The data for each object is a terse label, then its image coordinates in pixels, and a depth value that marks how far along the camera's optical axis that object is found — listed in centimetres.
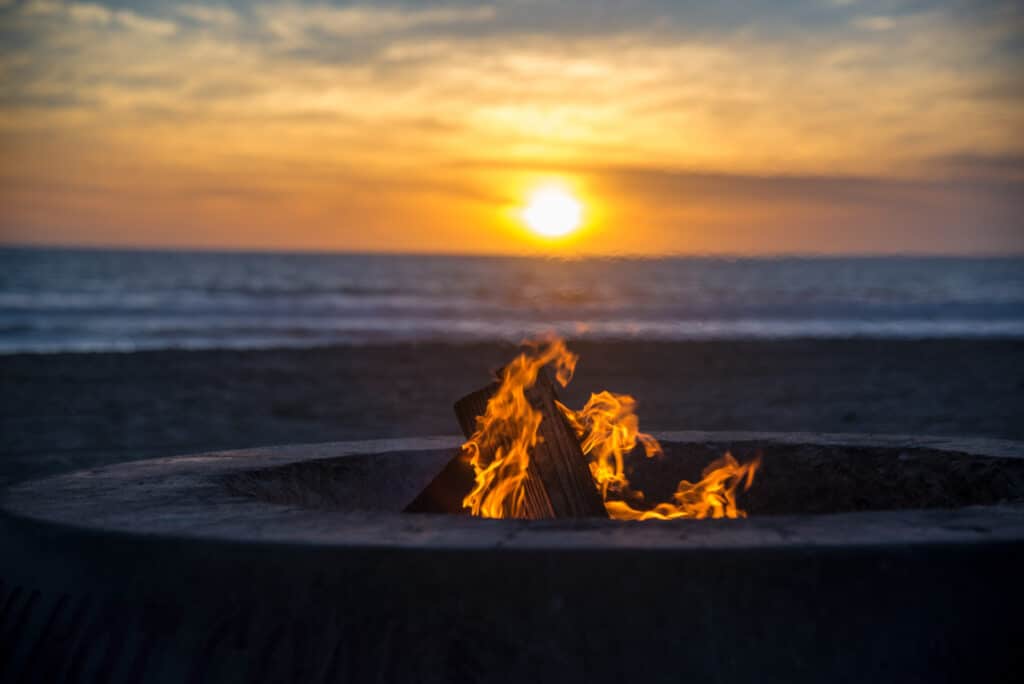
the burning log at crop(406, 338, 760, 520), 324
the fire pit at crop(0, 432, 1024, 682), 215
